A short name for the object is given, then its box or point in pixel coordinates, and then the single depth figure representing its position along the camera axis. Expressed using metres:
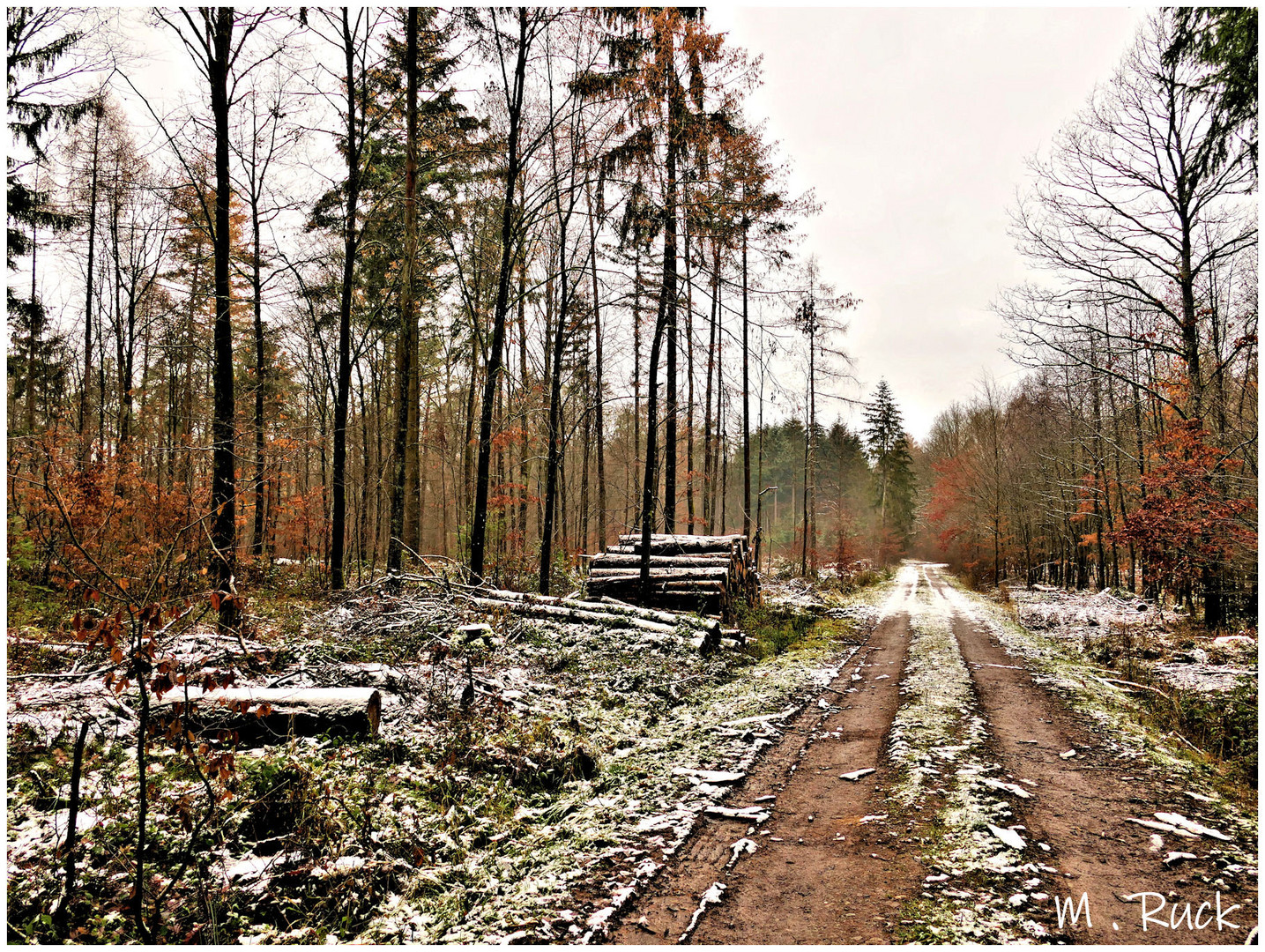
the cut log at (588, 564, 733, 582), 11.98
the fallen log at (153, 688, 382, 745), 4.52
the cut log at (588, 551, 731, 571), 12.81
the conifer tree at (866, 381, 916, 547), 51.91
